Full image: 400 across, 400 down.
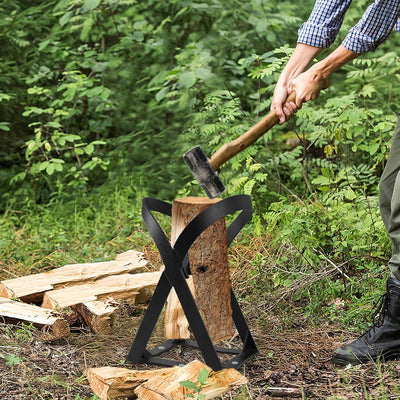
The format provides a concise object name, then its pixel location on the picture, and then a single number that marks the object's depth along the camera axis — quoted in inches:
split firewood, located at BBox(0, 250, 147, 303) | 142.6
